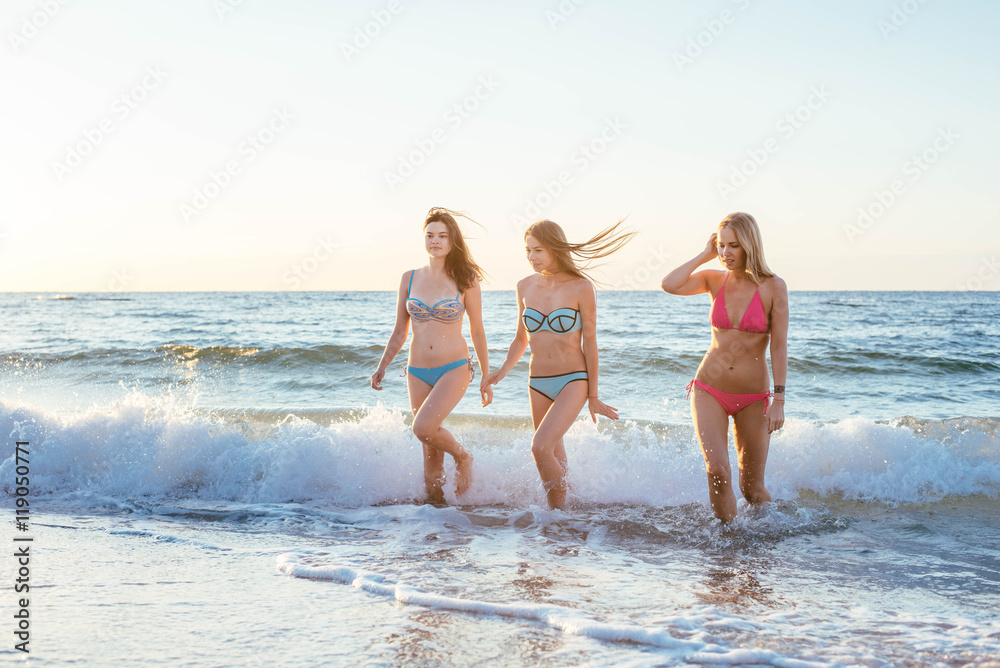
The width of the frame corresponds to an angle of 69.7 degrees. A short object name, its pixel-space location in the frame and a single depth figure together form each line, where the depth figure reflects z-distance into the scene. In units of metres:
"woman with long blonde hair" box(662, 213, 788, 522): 4.71
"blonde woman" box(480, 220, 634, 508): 5.36
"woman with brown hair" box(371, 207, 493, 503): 5.84
